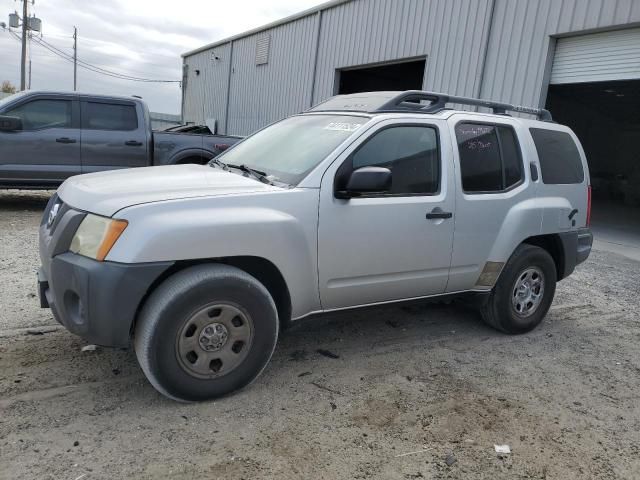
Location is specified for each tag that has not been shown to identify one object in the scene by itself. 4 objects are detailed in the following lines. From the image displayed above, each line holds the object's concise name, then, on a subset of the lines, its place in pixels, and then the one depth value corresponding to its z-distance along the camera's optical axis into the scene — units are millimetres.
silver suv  2842
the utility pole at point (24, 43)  34469
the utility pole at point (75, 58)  52500
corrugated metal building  9148
